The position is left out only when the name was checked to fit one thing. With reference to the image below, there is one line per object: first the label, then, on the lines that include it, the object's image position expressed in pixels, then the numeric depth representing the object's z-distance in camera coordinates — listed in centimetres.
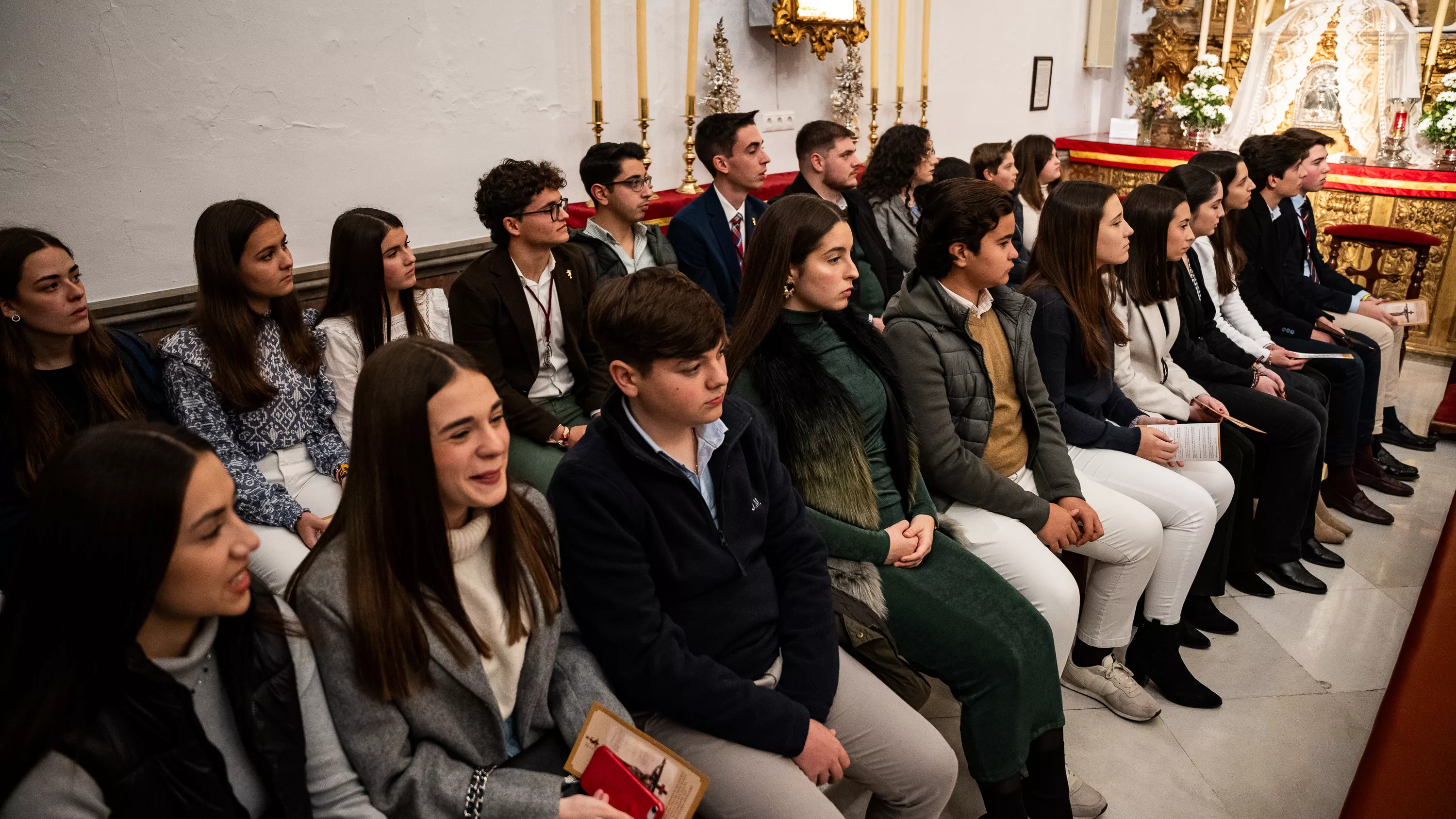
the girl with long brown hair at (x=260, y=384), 235
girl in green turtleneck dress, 205
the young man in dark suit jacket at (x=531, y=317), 290
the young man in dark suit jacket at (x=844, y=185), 410
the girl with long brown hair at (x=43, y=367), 212
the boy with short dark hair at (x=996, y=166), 496
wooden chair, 524
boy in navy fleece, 164
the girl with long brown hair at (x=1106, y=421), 275
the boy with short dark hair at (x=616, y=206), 351
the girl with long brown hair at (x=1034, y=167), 536
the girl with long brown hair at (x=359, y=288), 272
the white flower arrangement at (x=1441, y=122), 593
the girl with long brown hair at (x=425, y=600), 139
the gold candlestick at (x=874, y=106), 578
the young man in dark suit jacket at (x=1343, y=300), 430
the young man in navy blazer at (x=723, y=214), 379
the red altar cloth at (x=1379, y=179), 563
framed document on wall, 768
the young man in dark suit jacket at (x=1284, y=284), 406
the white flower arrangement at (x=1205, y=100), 733
